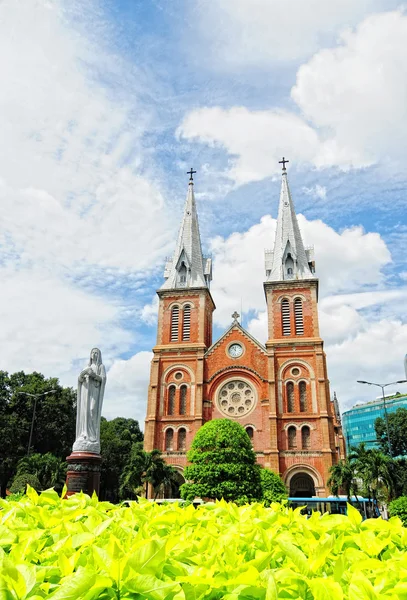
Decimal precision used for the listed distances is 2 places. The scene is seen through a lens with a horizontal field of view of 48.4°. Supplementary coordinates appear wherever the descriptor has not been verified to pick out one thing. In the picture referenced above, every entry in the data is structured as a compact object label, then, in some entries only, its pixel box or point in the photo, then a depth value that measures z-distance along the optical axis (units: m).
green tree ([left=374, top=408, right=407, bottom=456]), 51.41
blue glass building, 85.69
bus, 28.42
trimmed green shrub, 24.92
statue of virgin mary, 12.58
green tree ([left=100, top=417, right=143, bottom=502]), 44.03
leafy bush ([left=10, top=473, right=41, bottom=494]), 25.64
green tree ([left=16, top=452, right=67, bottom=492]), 29.72
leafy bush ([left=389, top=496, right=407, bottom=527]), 14.28
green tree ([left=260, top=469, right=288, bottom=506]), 27.38
